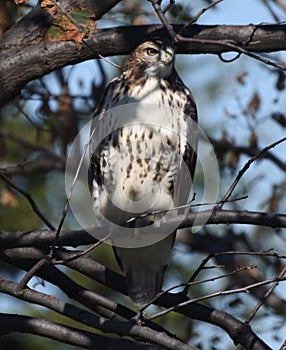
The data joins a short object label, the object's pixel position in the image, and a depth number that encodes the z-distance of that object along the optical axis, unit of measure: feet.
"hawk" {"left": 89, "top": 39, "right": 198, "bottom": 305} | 30.71
